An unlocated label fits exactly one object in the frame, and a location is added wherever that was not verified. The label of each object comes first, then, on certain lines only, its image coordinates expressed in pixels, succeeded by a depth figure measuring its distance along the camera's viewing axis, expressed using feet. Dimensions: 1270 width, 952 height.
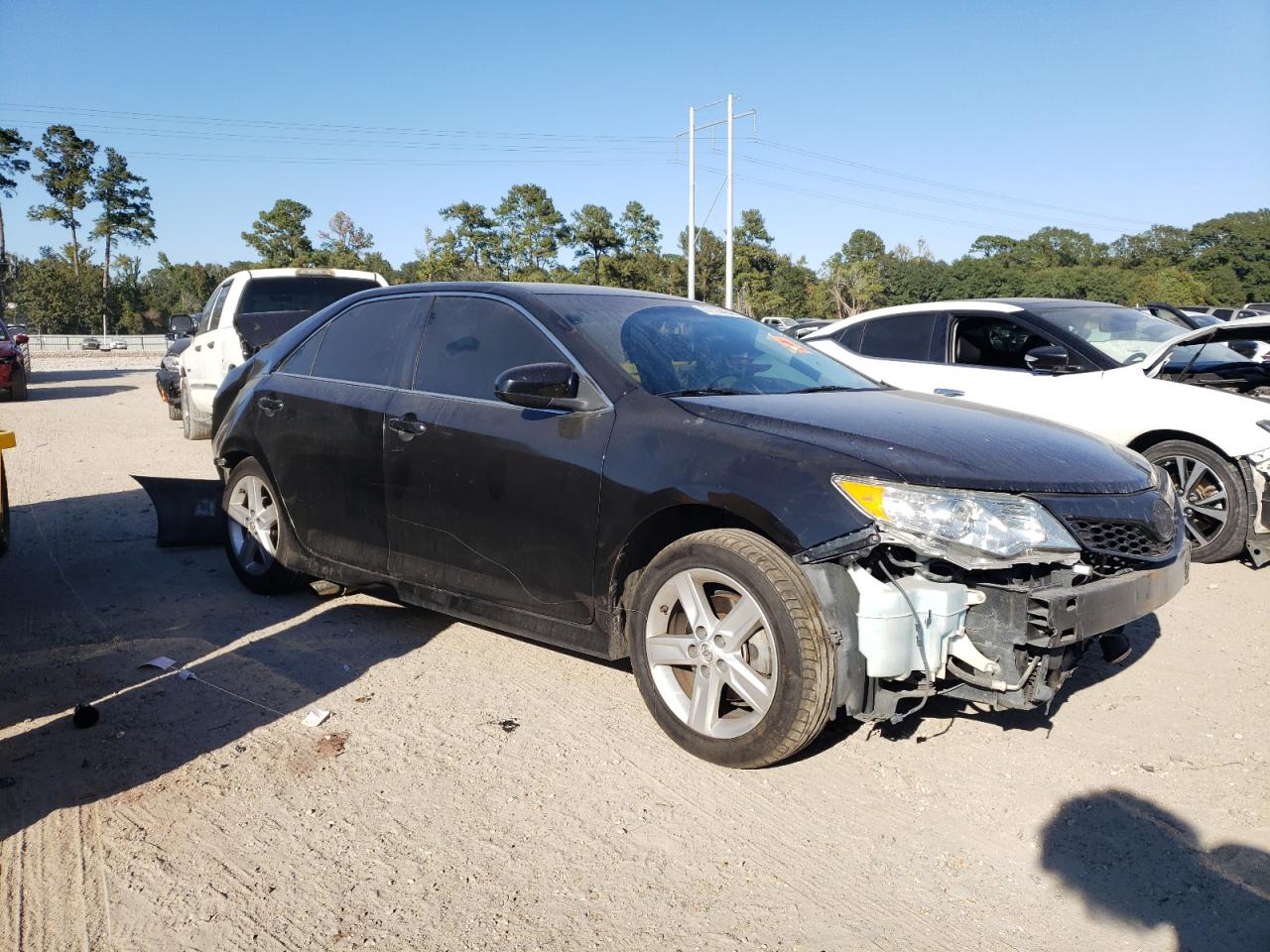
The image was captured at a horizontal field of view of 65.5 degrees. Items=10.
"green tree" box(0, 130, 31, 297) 165.58
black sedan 10.30
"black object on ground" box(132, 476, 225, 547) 21.42
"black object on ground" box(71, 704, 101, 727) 12.44
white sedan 20.30
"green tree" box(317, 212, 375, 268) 173.88
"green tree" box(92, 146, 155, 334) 199.00
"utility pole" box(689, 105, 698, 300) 134.62
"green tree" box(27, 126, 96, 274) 189.67
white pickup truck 33.53
